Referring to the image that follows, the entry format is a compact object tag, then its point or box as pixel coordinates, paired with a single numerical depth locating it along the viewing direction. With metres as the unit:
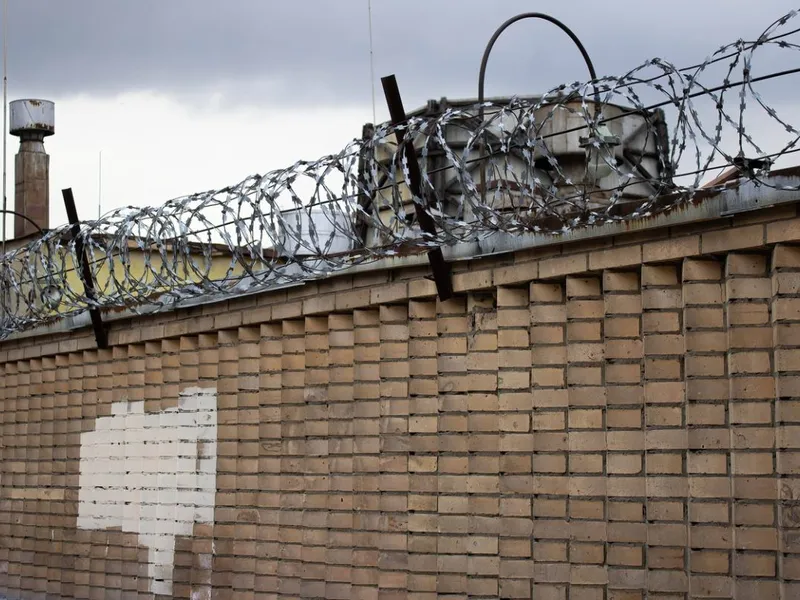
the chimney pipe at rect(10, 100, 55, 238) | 16.98
